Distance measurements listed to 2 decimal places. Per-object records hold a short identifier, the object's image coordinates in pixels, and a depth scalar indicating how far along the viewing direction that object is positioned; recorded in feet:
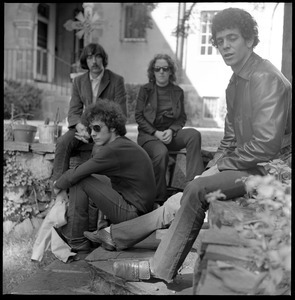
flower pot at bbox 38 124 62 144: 17.49
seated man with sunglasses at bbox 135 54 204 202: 14.85
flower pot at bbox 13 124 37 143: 17.51
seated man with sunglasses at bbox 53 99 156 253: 12.41
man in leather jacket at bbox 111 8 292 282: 9.17
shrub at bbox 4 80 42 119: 42.57
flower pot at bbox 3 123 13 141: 18.01
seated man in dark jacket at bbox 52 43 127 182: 15.75
